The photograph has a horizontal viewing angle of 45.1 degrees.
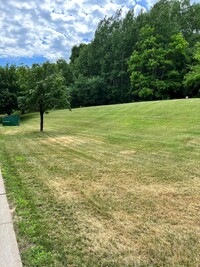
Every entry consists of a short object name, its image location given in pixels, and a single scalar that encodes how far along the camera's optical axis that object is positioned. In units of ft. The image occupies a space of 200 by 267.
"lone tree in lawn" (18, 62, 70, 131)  41.96
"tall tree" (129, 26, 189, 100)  102.42
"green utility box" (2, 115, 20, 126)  74.29
